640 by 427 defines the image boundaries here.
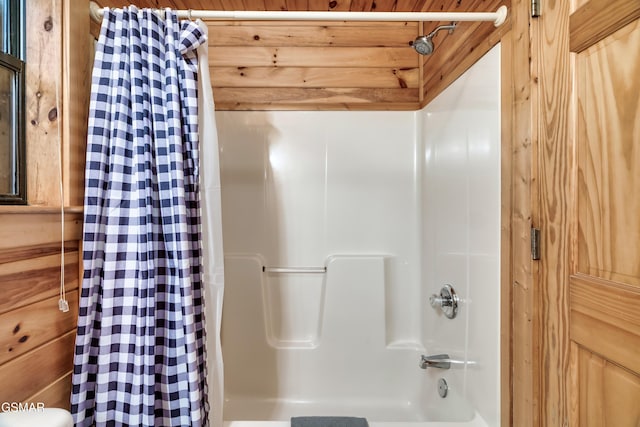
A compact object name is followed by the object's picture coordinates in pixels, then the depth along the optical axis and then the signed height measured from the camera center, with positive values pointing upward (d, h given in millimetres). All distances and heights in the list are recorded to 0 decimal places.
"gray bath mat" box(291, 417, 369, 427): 1148 -695
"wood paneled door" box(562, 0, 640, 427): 624 -12
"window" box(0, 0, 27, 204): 888 +289
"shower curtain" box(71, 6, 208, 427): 962 -59
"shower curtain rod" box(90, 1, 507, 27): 1053 +601
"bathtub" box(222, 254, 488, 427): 1859 -700
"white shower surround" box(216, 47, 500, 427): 1855 -253
